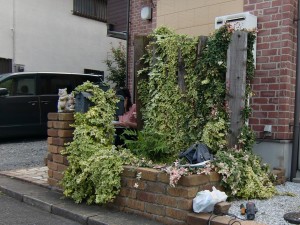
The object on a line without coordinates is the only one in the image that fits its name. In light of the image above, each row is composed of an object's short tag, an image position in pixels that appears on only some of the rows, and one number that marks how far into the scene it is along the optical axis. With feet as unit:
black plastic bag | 14.26
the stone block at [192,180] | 12.87
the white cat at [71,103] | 18.35
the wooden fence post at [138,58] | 18.60
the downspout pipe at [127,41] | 27.65
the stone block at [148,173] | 13.90
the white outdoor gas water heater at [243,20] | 18.26
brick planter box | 12.90
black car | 32.17
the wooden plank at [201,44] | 16.29
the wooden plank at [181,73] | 17.08
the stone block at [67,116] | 17.72
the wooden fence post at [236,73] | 15.26
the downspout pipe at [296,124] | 17.62
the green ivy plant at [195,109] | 14.76
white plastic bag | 12.60
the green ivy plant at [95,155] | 14.96
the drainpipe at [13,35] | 42.80
